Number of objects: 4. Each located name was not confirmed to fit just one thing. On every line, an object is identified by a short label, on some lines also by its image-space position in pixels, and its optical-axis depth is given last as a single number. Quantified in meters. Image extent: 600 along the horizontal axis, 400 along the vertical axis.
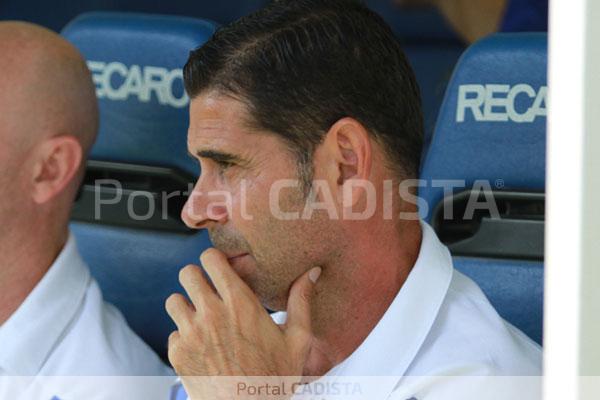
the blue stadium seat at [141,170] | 5.46
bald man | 5.35
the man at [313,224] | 5.09
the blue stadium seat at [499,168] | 5.28
